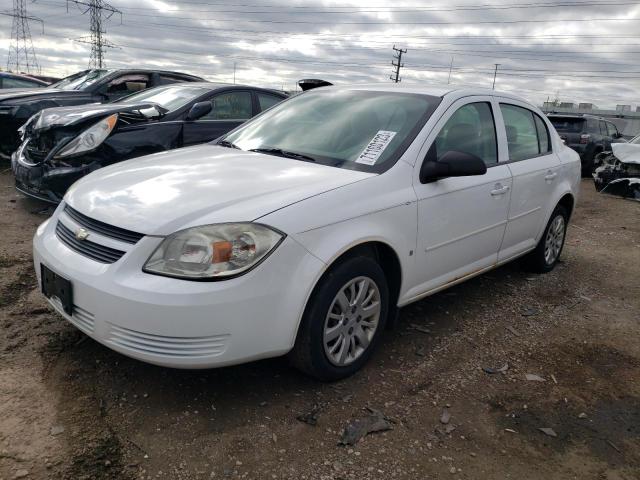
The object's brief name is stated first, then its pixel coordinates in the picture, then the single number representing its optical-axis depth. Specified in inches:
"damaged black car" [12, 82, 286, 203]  205.0
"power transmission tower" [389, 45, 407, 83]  2250.0
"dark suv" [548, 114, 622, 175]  542.3
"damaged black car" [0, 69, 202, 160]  295.9
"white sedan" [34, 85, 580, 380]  93.2
